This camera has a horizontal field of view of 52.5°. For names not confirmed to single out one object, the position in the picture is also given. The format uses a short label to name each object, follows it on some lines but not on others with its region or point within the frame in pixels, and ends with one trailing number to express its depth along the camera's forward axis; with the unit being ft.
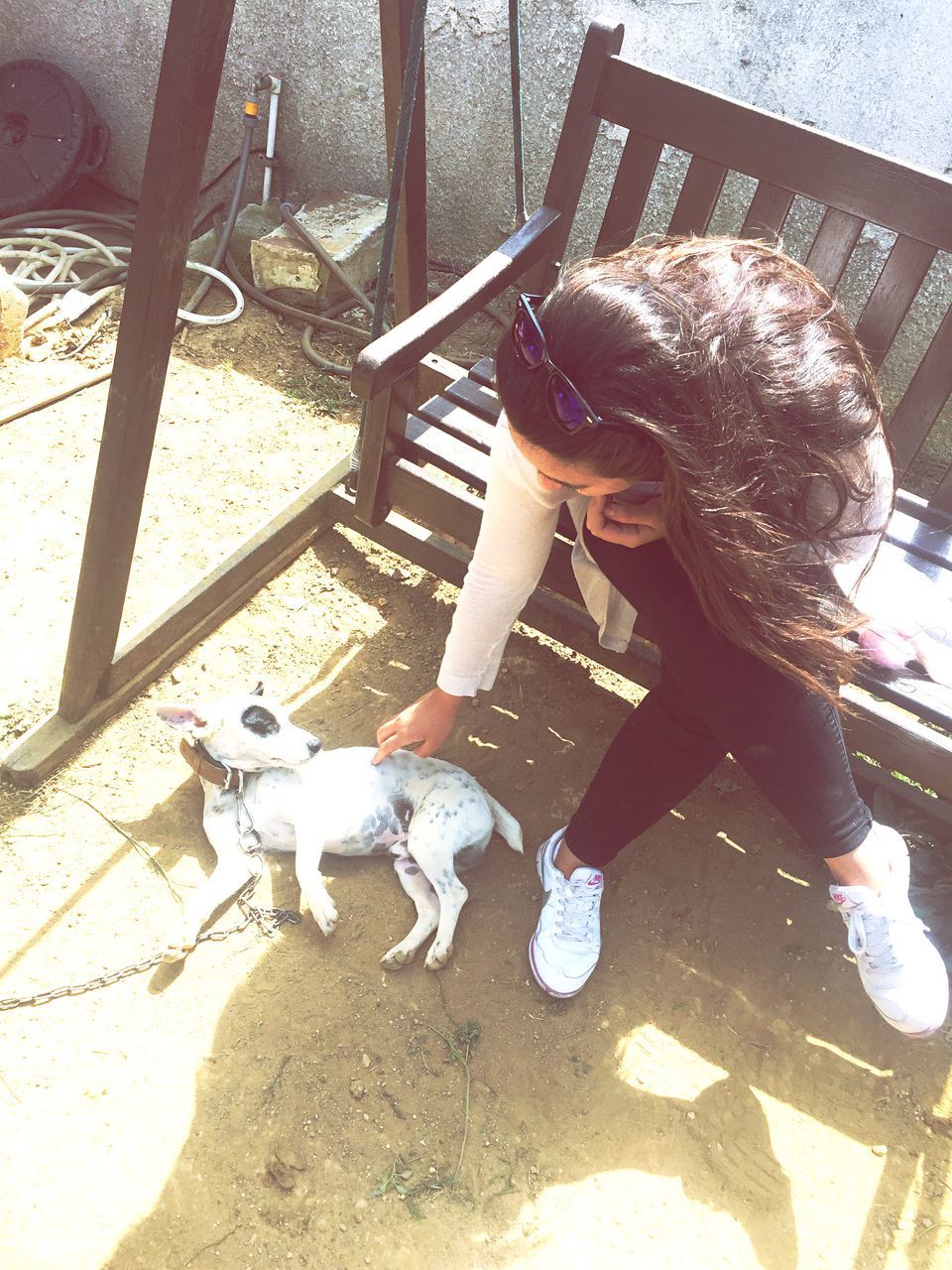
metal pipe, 12.83
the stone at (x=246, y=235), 13.07
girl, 4.33
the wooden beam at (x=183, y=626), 7.32
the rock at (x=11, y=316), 10.96
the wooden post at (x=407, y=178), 6.95
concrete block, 12.23
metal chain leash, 6.23
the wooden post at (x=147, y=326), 5.54
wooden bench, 6.48
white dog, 6.64
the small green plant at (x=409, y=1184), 5.68
